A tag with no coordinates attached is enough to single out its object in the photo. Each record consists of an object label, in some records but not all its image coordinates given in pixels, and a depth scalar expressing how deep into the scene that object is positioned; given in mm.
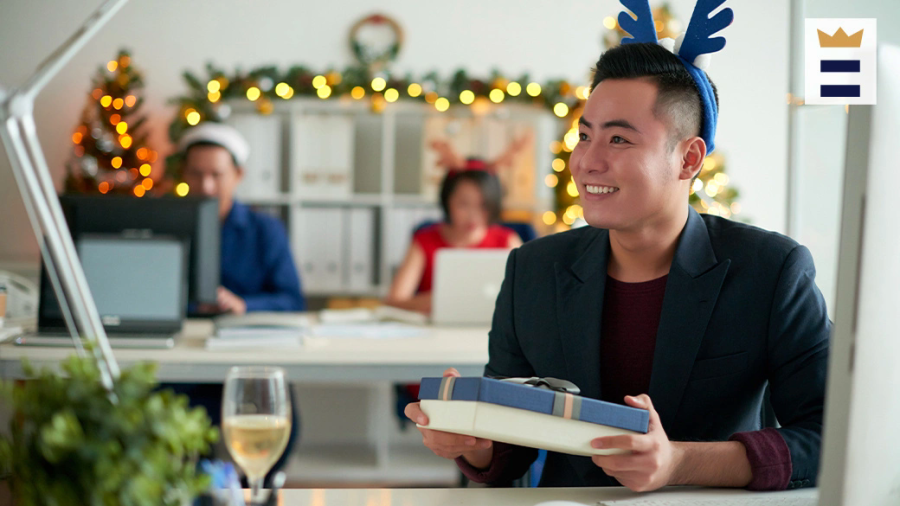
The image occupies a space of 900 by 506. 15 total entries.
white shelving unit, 4152
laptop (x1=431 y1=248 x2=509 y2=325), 2582
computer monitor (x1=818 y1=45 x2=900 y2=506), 668
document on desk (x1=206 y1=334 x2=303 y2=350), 2084
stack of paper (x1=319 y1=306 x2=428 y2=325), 2693
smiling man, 1203
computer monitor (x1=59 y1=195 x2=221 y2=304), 2195
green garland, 4016
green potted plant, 562
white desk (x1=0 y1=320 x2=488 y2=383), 1982
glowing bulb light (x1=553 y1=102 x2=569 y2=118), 4203
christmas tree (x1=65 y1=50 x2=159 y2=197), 3871
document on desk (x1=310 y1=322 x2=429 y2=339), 2361
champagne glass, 779
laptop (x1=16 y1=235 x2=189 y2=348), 2133
